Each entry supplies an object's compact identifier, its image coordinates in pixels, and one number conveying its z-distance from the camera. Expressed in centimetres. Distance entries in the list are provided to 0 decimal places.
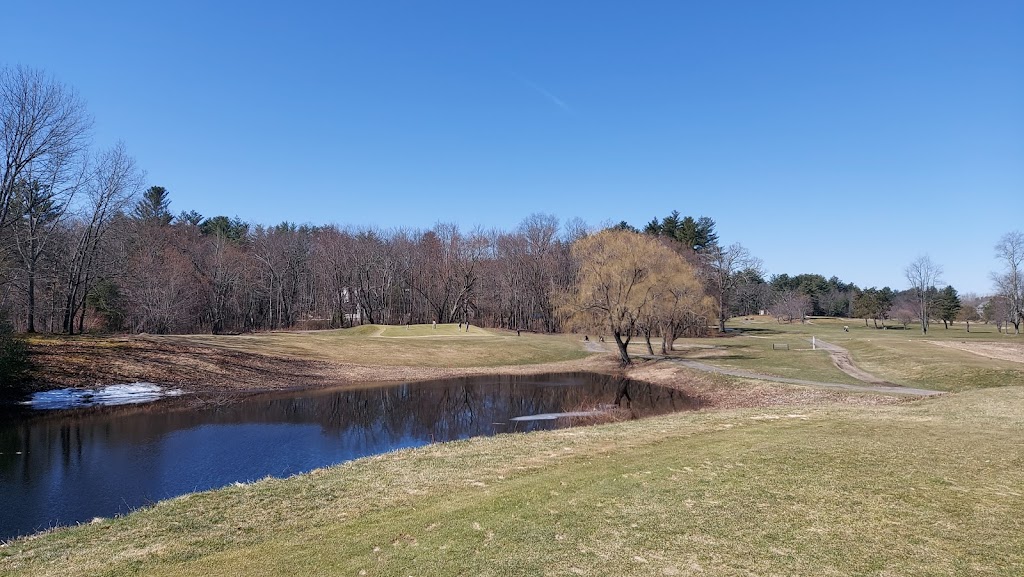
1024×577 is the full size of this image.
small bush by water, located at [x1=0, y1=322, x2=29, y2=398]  2083
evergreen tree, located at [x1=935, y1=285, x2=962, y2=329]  8169
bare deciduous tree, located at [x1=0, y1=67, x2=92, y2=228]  2677
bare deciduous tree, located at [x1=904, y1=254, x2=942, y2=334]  7155
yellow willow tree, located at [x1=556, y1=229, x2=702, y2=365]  3688
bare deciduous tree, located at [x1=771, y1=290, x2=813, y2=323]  10319
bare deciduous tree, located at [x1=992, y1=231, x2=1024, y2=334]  6275
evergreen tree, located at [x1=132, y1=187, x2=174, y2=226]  6450
